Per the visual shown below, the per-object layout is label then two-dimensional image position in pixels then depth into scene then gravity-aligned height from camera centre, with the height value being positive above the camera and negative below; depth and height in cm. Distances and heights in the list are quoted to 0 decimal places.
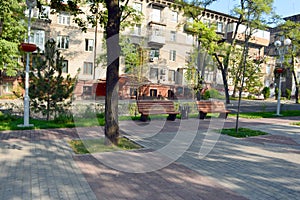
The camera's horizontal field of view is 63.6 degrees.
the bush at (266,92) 4138 +126
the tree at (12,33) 1706 +451
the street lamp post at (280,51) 1399 +321
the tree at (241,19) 1852 +655
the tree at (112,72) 630 +63
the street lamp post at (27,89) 853 +15
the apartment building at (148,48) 2799 +616
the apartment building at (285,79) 4684 +406
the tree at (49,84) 941 +41
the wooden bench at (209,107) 1162 -45
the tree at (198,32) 1820 +533
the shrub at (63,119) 954 -98
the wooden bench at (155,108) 1032 -50
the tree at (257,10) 1482 +734
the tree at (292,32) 2424 +694
